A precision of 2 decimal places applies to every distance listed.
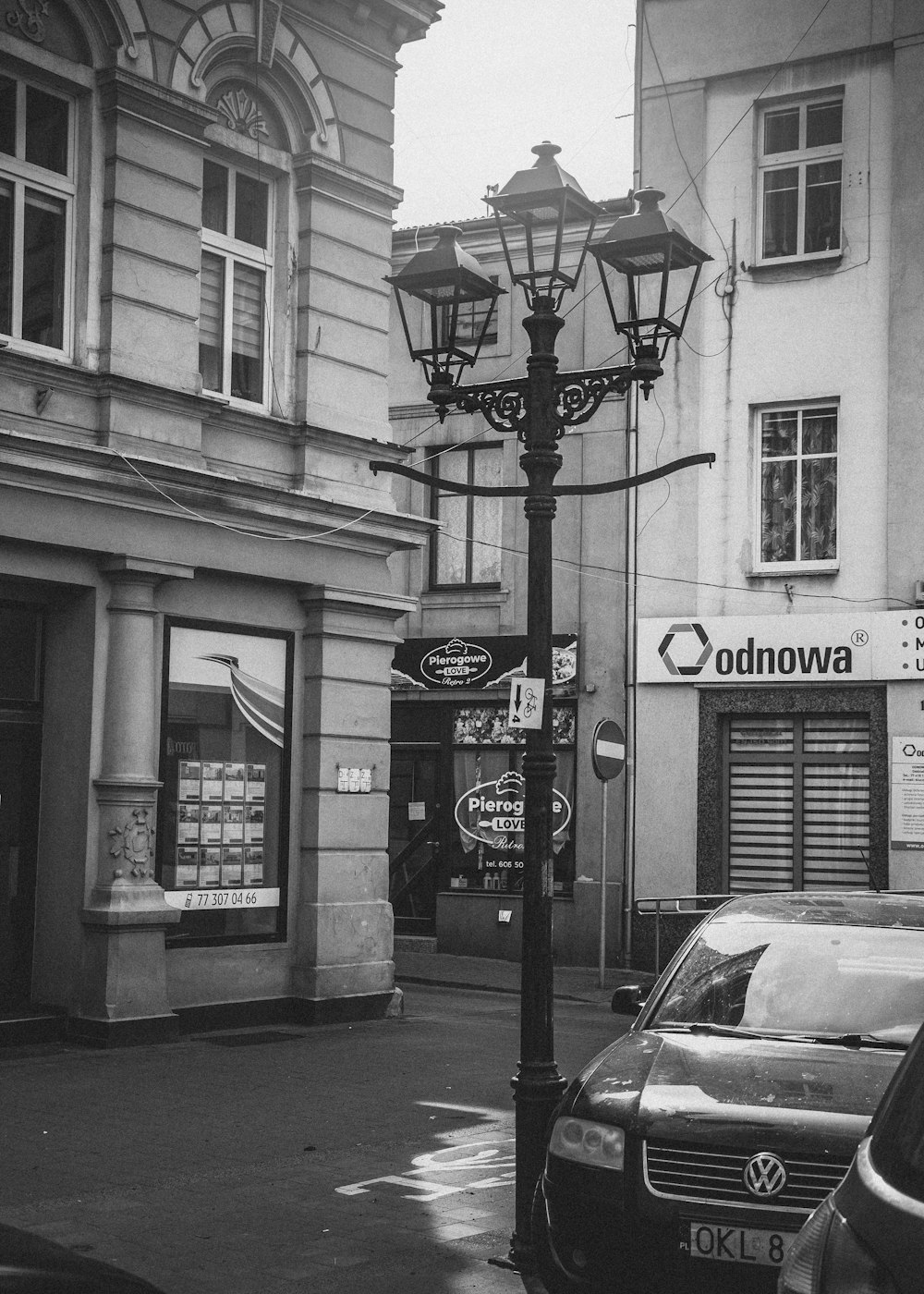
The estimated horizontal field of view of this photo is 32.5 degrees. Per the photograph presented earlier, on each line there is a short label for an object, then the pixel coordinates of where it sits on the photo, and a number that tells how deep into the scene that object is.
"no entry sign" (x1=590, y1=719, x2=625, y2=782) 16.94
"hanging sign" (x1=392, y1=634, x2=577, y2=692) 20.94
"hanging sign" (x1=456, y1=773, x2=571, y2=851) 21.30
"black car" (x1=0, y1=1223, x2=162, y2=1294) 3.22
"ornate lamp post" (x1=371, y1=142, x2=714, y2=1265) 7.13
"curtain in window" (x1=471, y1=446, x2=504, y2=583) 22.16
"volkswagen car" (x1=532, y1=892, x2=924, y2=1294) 5.19
